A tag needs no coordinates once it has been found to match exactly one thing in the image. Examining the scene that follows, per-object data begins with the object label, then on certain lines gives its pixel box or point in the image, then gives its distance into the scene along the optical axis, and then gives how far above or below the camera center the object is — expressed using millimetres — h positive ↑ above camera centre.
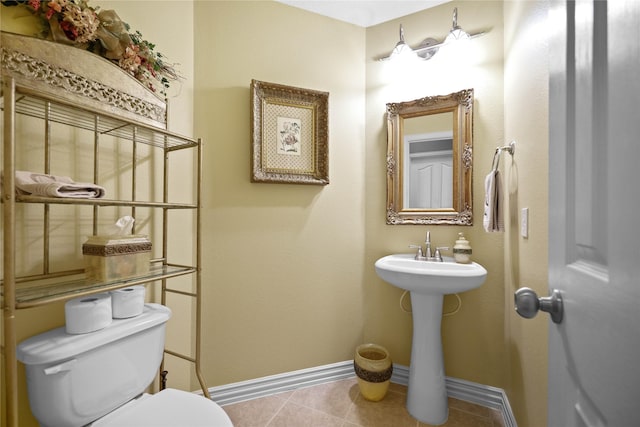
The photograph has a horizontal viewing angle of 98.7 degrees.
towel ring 1343 +320
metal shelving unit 748 +348
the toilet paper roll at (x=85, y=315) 971 -367
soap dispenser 1575 -214
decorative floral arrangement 1029 +721
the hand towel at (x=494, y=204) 1380 +52
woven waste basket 1601 -949
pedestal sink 1450 -746
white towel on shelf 866 +87
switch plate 1123 -33
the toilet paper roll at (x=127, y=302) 1099 -362
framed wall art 1645 +500
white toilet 884 -598
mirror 1668 +349
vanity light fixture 1625 +1053
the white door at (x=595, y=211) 328 +5
